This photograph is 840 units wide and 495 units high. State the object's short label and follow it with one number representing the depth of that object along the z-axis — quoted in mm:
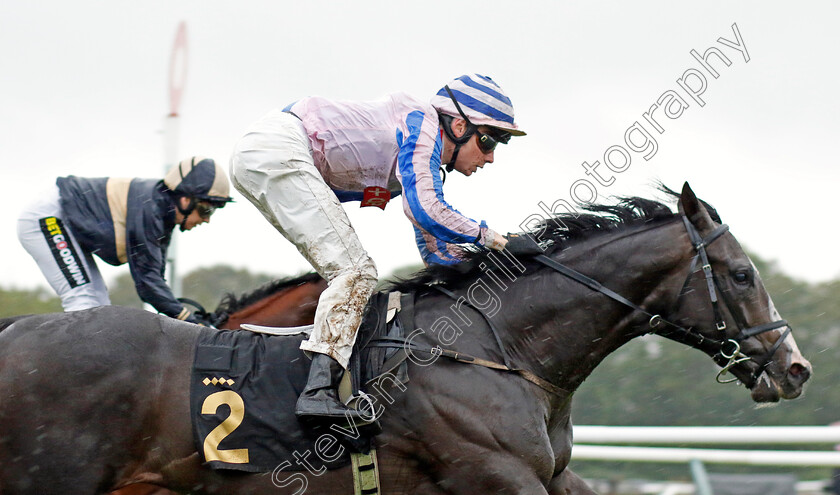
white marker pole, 11537
